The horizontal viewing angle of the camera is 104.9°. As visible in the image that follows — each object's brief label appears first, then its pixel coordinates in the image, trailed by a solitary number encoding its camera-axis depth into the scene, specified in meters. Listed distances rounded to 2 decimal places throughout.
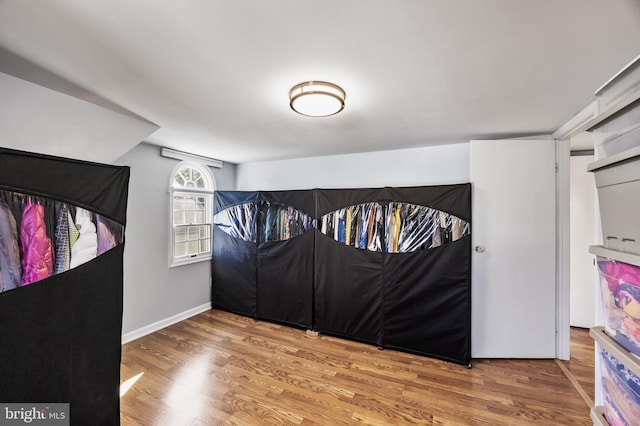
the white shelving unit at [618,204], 0.71
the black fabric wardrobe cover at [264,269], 3.12
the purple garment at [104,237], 1.19
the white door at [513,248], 2.32
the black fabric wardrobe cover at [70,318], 0.91
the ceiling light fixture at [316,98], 1.54
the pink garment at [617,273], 0.74
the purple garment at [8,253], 0.89
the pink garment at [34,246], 0.95
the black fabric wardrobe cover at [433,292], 2.37
